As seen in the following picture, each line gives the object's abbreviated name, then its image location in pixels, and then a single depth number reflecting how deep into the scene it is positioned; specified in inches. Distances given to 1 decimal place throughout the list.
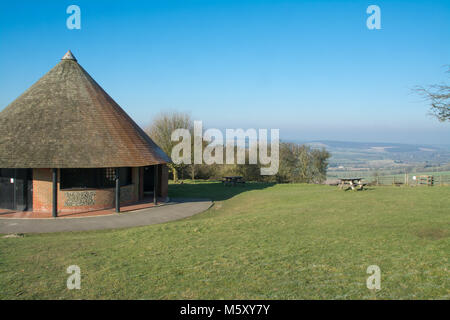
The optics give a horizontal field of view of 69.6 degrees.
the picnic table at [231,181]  1189.7
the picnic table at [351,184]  826.8
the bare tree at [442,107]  377.5
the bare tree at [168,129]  1373.0
